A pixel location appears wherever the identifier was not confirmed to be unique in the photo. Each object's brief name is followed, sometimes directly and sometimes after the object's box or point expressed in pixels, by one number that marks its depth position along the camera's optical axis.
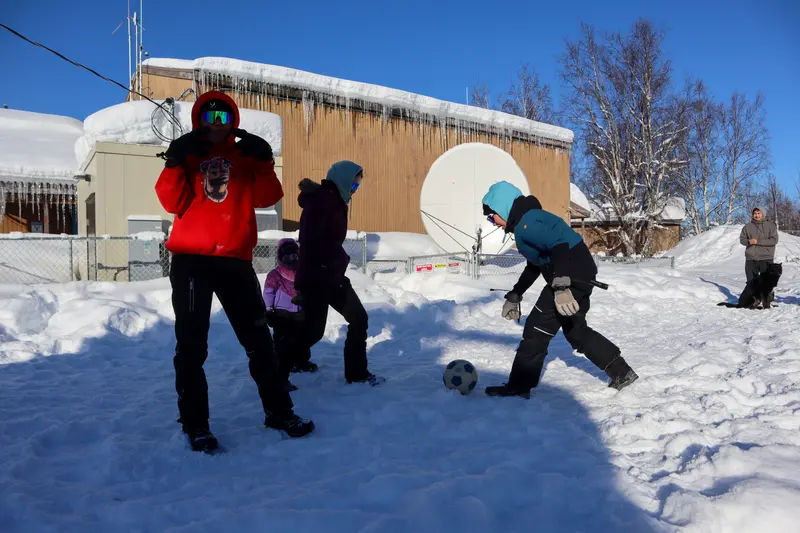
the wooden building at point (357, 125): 14.66
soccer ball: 3.70
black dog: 8.68
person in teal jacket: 3.54
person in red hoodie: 2.59
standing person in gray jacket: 8.77
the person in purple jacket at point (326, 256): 3.71
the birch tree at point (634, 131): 23.53
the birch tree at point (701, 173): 28.27
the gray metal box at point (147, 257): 8.77
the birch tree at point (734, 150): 29.30
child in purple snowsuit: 4.50
